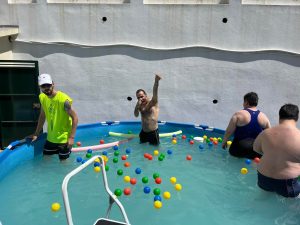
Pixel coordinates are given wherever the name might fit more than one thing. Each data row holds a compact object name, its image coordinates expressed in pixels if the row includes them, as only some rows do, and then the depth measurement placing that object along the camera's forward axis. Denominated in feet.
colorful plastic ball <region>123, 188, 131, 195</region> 12.39
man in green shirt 13.31
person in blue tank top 13.92
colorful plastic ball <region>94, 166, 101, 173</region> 14.72
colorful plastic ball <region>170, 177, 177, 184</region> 13.63
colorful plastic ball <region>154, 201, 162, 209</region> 11.57
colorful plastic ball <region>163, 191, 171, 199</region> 12.29
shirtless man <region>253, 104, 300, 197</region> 9.91
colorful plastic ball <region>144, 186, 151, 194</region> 12.62
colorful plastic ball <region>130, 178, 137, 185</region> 13.47
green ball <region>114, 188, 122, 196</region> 12.11
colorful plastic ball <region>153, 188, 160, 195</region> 12.33
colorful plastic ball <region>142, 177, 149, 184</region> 13.26
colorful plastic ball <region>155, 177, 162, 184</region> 13.48
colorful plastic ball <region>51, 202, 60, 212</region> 11.21
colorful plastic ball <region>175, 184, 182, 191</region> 13.09
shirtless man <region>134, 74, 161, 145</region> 16.87
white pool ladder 7.08
